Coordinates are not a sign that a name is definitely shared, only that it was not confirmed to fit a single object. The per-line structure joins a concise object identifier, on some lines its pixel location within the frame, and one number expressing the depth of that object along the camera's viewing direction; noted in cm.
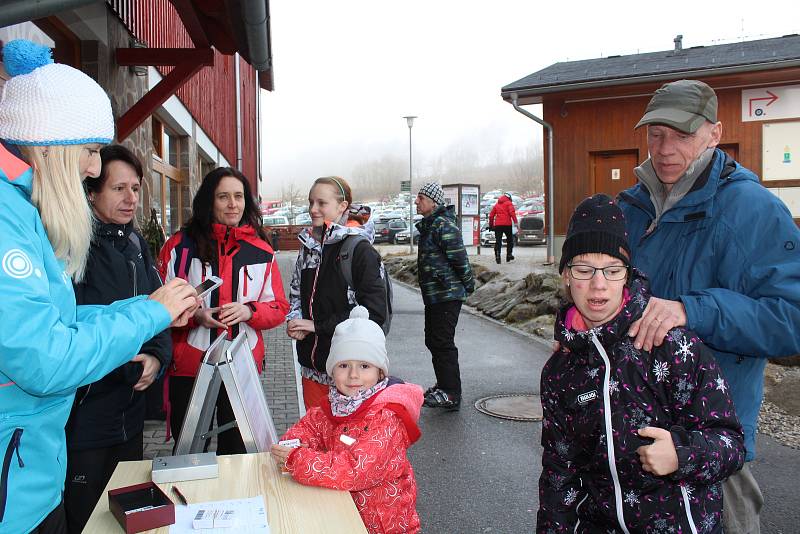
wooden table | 210
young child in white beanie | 242
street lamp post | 2975
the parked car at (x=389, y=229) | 3944
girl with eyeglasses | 202
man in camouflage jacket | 660
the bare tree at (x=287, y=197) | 11711
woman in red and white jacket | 373
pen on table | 222
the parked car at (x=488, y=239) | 3275
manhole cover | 654
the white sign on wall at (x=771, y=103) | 1475
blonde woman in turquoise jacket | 170
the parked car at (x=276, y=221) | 5144
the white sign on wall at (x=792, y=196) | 1473
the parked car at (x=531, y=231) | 3148
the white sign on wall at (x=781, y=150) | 1468
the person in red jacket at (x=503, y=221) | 1942
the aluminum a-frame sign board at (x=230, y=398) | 279
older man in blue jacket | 217
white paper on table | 204
